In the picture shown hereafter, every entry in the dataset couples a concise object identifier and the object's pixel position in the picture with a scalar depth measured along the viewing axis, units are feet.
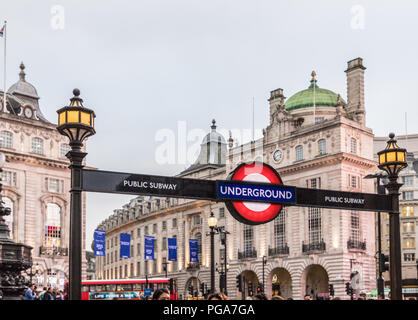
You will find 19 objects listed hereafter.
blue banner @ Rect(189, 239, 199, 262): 211.82
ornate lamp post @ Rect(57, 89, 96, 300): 31.35
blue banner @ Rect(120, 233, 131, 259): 191.92
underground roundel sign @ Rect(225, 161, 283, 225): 34.24
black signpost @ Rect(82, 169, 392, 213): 33.09
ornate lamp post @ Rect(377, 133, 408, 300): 41.30
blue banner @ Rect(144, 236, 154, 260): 202.18
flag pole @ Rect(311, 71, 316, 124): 272.72
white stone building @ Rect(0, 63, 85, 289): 230.68
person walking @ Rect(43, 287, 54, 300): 77.59
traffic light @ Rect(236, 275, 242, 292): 158.05
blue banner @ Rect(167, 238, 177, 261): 203.62
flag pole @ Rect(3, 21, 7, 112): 206.24
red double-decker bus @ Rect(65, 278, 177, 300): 196.65
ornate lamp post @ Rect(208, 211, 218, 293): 66.90
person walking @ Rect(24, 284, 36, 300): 66.01
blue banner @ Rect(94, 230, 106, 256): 177.37
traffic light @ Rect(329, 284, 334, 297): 207.51
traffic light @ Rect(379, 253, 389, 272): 71.69
